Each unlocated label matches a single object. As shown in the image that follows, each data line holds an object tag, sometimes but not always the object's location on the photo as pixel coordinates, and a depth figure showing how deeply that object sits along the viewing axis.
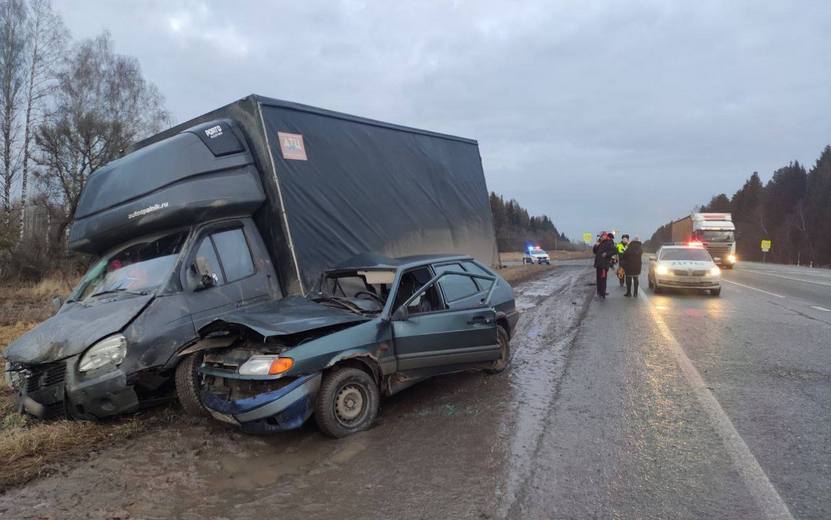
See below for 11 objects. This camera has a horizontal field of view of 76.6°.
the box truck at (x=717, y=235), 30.95
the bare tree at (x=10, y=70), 24.25
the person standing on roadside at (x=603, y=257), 14.28
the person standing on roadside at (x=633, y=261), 14.70
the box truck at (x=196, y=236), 4.59
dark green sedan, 4.11
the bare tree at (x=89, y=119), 24.80
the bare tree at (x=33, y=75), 24.72
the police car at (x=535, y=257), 43.54
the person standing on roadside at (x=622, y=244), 15.54
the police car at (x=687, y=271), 14.72
